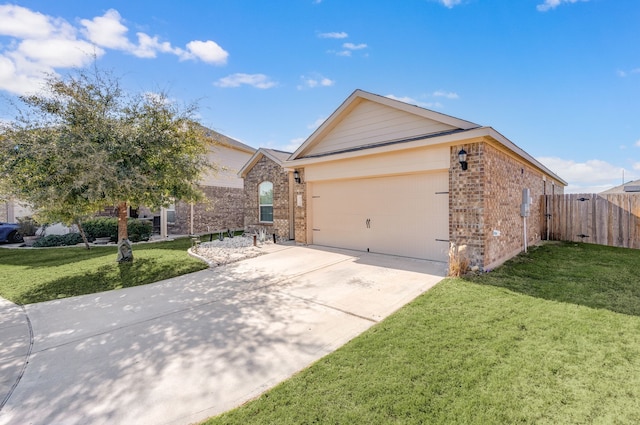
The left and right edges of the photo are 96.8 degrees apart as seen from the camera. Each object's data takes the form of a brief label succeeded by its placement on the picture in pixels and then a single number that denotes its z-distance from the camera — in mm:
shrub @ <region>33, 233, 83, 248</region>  13305
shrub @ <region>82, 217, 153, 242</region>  13924
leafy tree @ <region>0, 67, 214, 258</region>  6320
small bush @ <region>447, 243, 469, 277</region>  6133
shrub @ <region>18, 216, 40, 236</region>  14576
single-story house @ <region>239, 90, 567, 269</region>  6633
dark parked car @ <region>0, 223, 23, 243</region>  14406
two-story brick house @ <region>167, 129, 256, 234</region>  15477
